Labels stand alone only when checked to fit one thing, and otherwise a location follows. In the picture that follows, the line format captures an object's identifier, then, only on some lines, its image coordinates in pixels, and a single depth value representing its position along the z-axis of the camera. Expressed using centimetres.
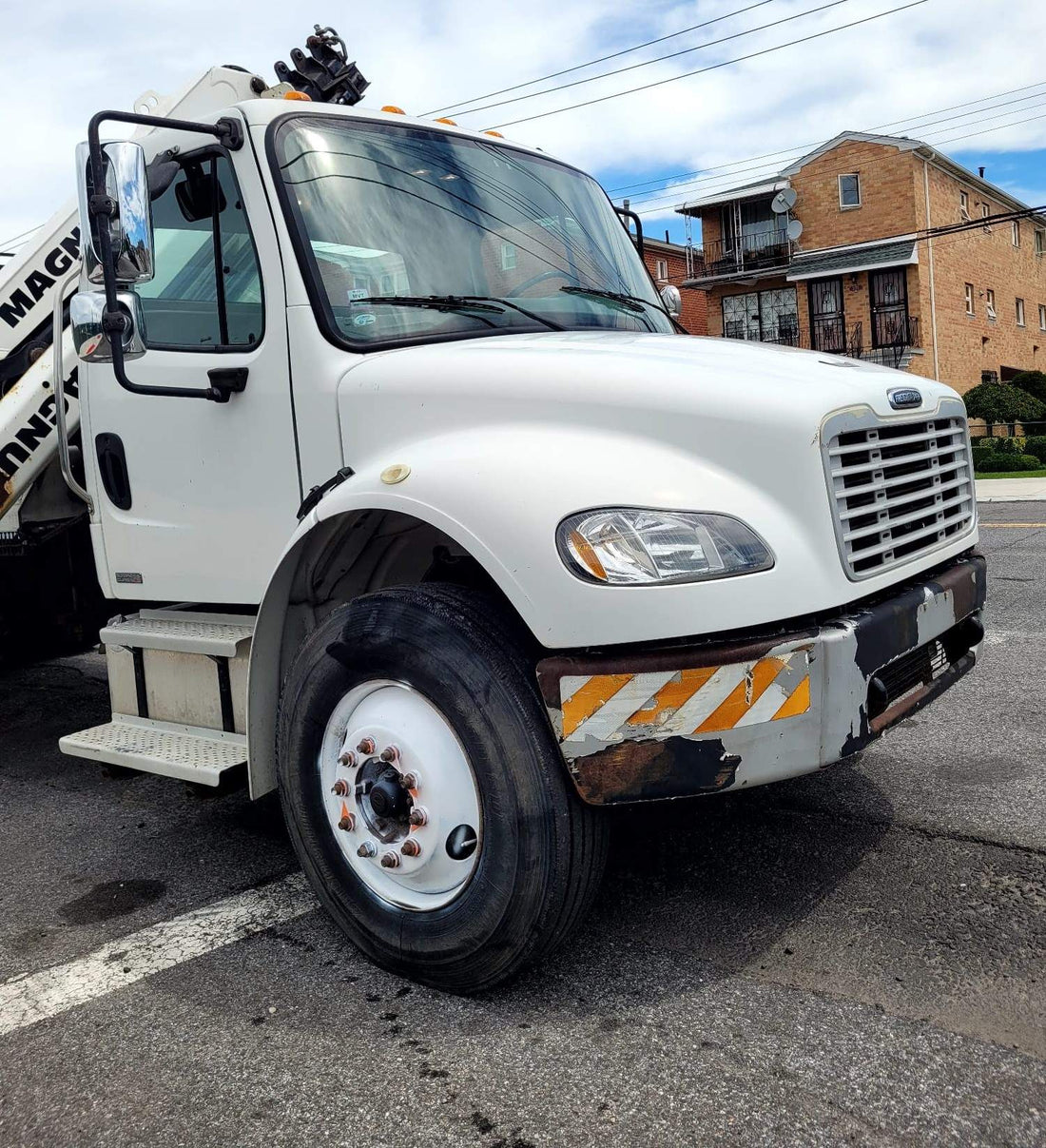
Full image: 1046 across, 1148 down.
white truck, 259
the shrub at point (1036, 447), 2725
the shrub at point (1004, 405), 3189
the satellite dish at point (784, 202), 3844
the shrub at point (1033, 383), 3562
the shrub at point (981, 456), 2595
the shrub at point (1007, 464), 2519
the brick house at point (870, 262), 3641
